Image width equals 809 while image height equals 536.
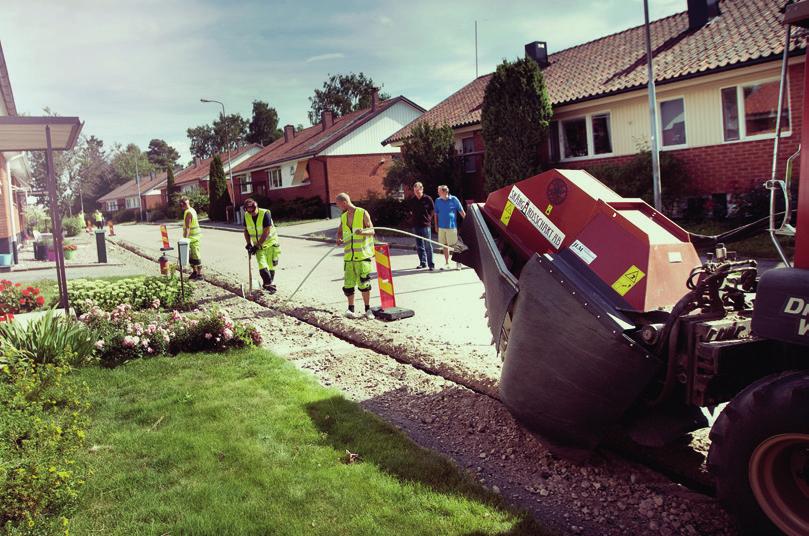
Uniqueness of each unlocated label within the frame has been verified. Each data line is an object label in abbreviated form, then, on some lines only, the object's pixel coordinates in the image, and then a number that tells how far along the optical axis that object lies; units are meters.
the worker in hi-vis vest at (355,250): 8.99
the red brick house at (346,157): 36.53
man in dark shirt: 13.53
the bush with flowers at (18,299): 8.93
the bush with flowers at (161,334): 6.96
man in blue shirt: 13.37
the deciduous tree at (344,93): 82.06
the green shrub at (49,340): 6.35
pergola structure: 8.51
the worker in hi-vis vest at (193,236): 13.76
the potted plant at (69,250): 20.58
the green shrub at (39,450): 3.34
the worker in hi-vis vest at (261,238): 11.39
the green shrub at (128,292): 9.68
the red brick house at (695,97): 15.38
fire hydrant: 12.34
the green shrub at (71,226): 39.75
